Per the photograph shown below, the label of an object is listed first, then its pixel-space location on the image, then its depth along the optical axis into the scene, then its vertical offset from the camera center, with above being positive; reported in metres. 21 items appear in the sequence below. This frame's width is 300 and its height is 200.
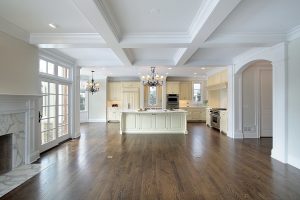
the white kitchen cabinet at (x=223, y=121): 5.40 -0.87
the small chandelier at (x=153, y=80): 5.63 +0.83
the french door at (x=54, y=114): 3.72 -0.43
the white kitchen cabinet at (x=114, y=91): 8.51 +0.55
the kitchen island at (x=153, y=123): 5.63 -0.97
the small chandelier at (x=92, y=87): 7.14 +0.71
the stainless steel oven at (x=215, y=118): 5.98 -0.83
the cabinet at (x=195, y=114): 8.19 -0.86
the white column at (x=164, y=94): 8.05 +0.35
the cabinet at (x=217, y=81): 5.58 +0.89
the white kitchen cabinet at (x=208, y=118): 6.87 -0.93
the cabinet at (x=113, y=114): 8.43 -0.90
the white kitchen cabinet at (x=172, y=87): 8.17 +0.78
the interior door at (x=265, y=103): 4.95 -0.11
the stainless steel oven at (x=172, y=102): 8.04 -0.13
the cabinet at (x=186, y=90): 8.31 +0.61
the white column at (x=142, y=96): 8.14 +0.23
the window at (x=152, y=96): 8.31 +0.23
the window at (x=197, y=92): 8.41 +0.49
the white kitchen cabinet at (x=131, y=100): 8.27 -0.02
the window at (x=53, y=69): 3.64 +0.91
